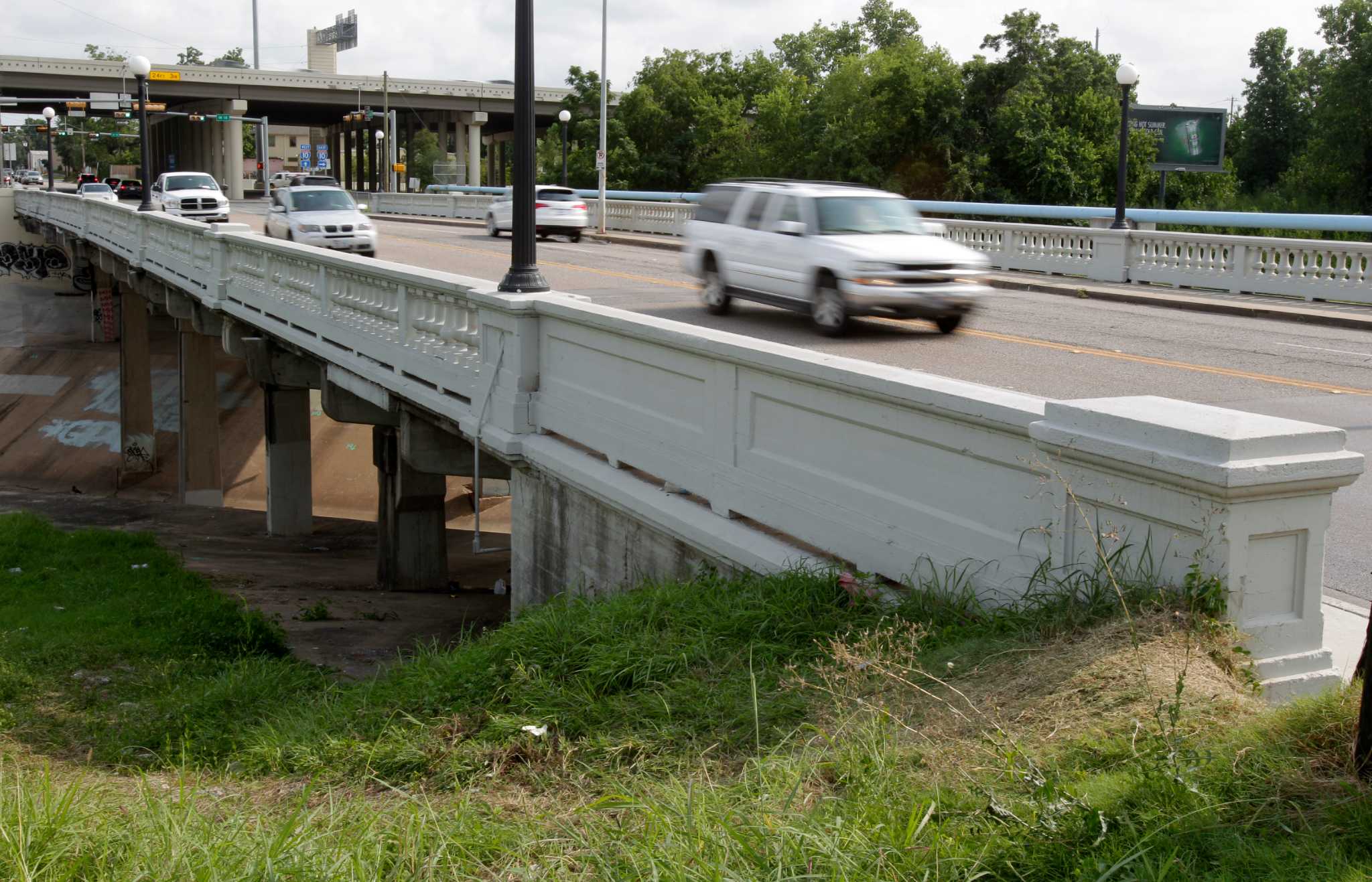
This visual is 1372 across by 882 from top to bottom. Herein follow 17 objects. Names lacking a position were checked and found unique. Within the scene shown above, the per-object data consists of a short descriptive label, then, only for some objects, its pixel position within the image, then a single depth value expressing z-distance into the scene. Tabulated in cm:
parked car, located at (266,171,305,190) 8016
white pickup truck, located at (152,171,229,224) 4231
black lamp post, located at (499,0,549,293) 1018
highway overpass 7906
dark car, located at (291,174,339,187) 5320
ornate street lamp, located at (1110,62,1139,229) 2578
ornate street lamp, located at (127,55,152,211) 2933
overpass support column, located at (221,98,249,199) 8594
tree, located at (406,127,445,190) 9094
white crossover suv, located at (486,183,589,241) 3656
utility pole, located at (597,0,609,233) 4359
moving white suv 1595
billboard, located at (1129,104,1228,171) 4256
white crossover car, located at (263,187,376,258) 2941
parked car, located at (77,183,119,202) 6272
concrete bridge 461
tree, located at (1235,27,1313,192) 6981
